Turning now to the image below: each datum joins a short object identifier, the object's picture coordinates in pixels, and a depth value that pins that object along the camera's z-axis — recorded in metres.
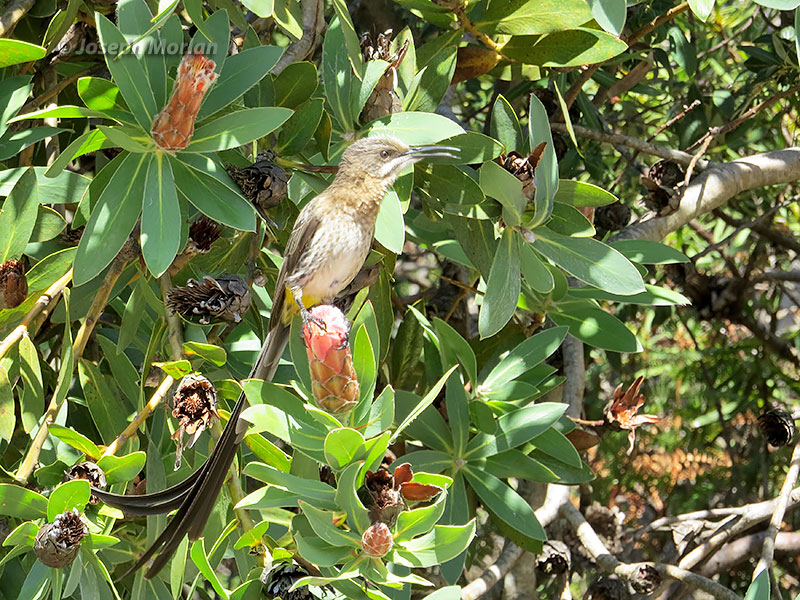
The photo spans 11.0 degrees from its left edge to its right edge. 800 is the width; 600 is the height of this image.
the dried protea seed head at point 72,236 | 2.71
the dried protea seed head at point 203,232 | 2.65
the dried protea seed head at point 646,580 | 2.78
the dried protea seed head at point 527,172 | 2.64
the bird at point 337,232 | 2.65
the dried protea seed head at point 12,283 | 2.62
